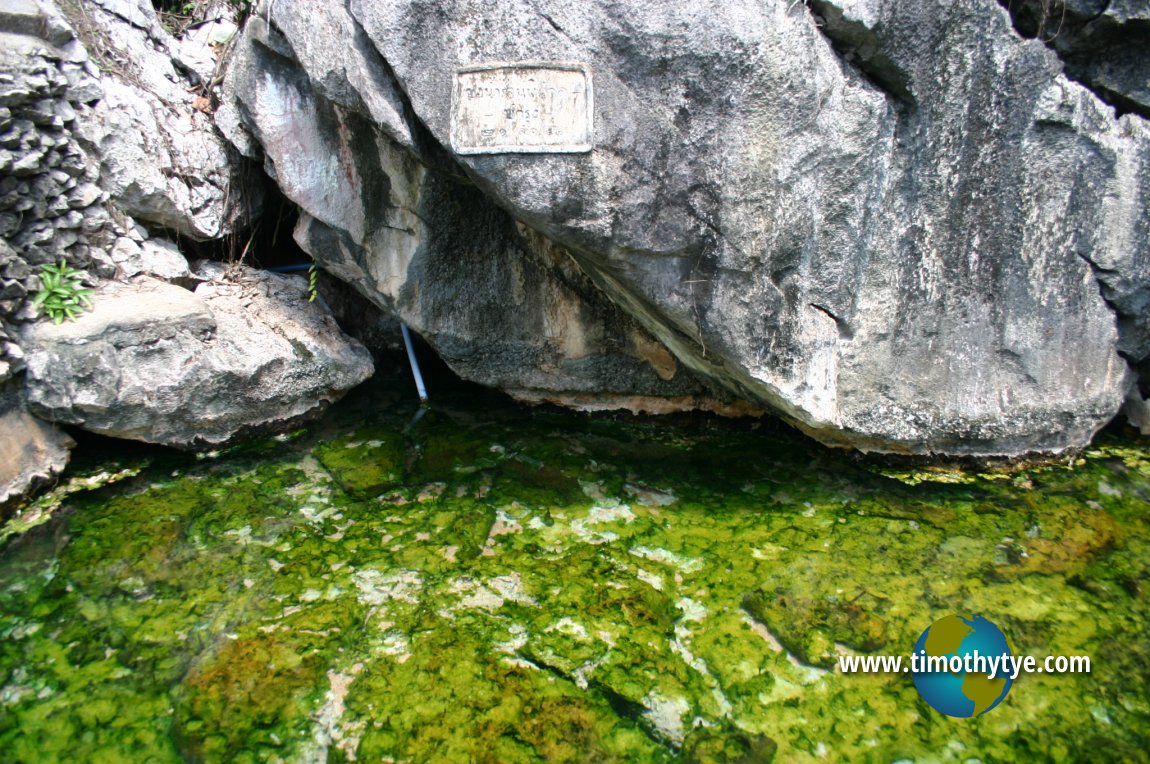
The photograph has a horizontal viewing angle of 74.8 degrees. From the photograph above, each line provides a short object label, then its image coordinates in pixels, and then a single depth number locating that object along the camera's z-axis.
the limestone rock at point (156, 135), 5.04
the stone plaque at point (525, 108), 3.74
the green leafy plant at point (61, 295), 4.55
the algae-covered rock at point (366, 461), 4.94
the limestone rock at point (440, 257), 4.89
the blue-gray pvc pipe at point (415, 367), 6.07
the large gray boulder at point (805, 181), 3.72
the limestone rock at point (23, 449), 4.37
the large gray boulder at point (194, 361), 4.50
